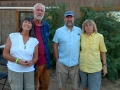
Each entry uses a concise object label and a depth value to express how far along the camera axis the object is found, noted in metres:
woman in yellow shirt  1.86
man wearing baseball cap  1.93
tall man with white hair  1.92
